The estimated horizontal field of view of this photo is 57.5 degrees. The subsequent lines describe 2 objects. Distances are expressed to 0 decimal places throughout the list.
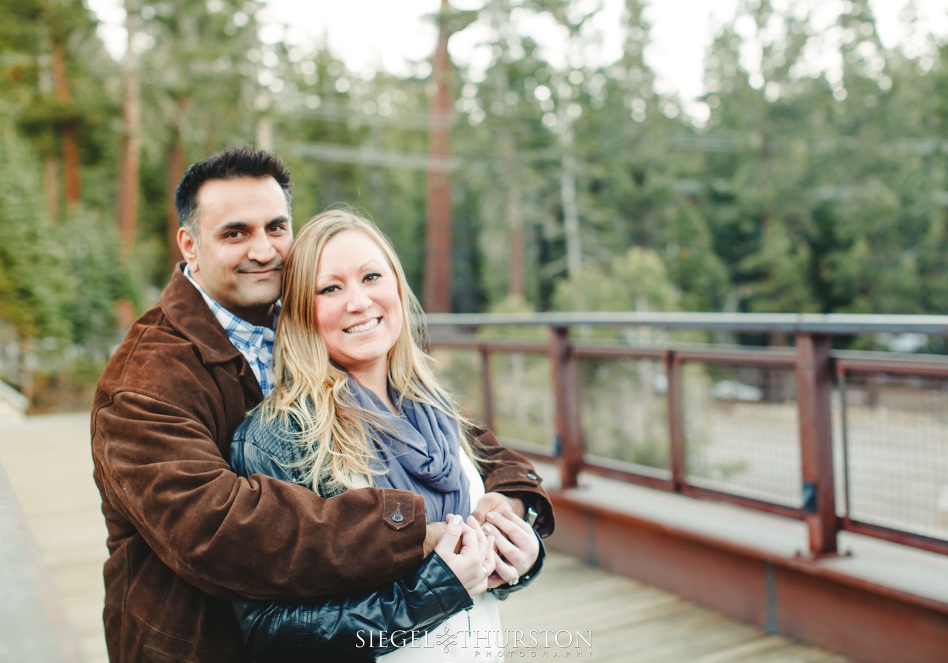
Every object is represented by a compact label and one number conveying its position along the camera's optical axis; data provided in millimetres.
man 1473
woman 1562
